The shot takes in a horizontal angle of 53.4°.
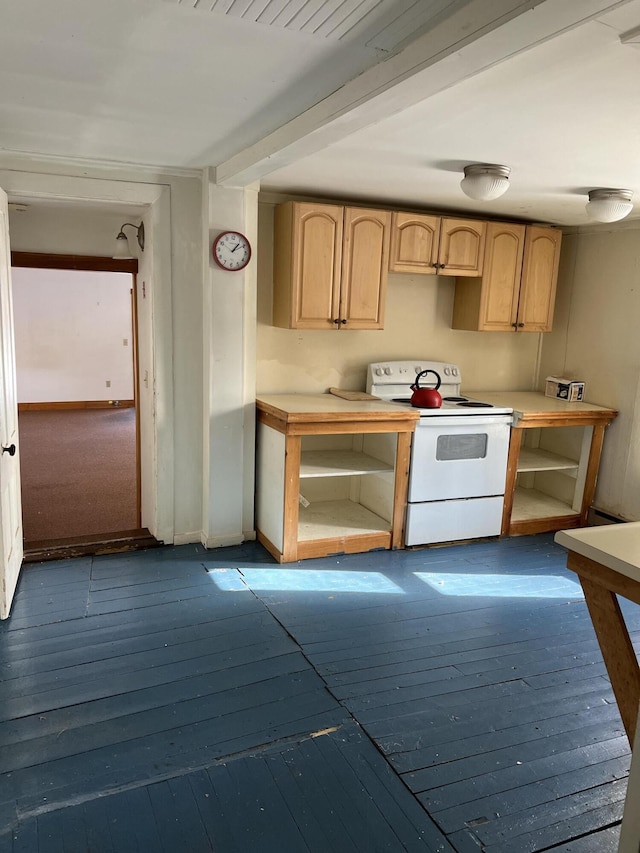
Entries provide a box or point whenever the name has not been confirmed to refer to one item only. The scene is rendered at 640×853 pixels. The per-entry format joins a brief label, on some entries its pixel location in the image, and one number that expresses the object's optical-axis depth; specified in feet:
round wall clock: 12.34
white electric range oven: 13.48
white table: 5.10
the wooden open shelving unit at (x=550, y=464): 14.40
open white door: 10.05
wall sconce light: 14.16
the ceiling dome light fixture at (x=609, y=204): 12.23
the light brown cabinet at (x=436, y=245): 14.11
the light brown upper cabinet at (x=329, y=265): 13.23
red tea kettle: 13.61
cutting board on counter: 14.37
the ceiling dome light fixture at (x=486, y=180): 10.75
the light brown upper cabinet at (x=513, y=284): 15.15
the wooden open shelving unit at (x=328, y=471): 12.47
